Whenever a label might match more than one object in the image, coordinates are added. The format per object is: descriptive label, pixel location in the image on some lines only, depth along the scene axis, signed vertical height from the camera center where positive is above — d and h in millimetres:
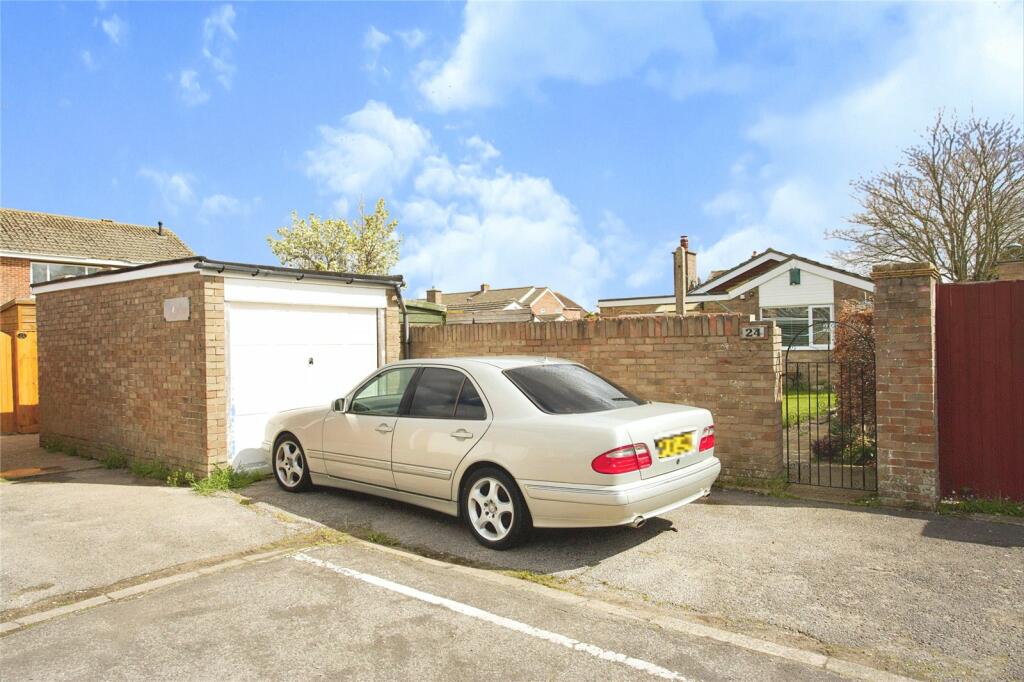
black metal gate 7855 -1387
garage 7898 -79
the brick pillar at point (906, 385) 6234 -514
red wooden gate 6180 -551
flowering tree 37969 +5427
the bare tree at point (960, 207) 20359 +3765
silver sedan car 4809 -846
